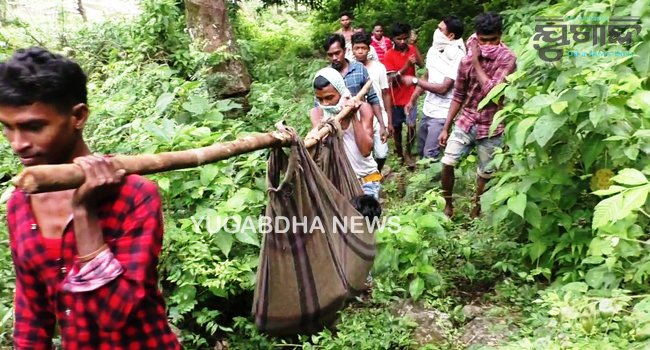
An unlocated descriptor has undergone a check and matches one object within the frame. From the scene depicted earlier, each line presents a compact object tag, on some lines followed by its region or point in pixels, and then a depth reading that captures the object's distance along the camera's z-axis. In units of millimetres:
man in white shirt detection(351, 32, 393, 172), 5051
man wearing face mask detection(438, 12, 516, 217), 4043
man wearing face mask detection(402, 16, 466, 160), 4891
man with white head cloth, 3570
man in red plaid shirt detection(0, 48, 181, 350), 1263
